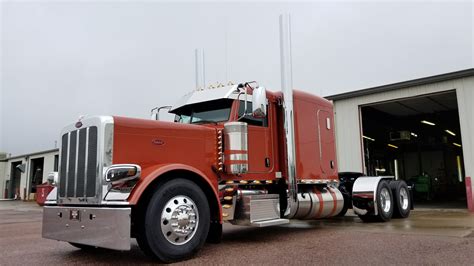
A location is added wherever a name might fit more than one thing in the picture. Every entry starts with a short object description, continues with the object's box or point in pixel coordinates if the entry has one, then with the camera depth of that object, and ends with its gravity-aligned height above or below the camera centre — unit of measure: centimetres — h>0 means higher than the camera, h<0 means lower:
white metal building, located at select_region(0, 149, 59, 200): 3391 +210
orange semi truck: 512 +29
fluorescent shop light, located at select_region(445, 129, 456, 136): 2417 +322
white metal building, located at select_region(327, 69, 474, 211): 1324 +277
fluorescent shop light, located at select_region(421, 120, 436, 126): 2208 +348
